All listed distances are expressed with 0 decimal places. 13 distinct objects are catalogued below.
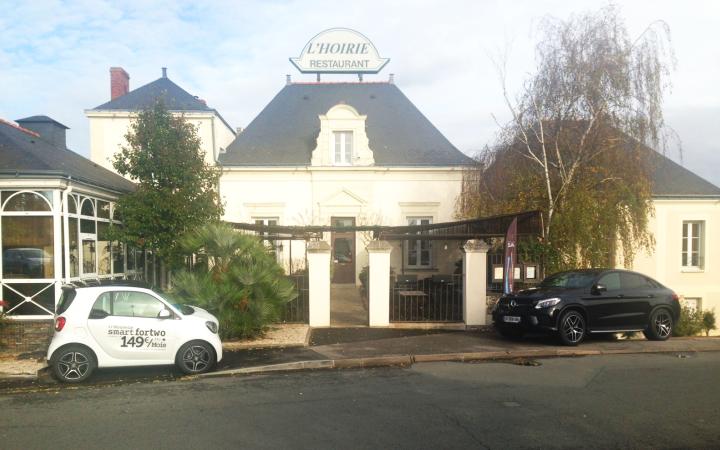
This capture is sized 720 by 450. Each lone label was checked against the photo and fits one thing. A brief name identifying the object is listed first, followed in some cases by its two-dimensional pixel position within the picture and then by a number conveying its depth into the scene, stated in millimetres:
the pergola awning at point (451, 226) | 13844
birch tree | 14898
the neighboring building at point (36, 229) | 11180
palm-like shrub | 11531
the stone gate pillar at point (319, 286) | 13430
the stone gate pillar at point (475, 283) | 13641
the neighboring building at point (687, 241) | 20844
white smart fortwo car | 8539
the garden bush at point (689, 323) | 16484
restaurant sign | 27156
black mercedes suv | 11234
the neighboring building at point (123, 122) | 23172
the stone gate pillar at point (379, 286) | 13500
